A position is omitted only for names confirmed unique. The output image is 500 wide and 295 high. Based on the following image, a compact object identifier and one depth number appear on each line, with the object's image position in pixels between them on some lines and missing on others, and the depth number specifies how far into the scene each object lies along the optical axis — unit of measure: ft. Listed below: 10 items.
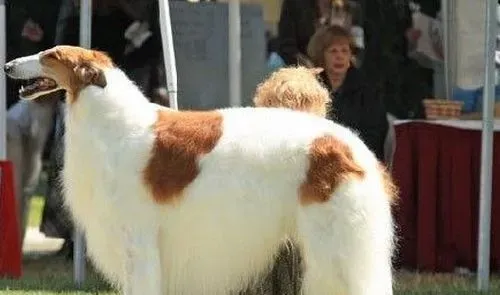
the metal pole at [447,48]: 55.45
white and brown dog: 30.94
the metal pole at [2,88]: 48.97
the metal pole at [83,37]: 46.51
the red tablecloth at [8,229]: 49.09
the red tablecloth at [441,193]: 50.96
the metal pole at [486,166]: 45.44
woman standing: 53.23
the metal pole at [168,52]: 43.05
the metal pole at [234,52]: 49.84
